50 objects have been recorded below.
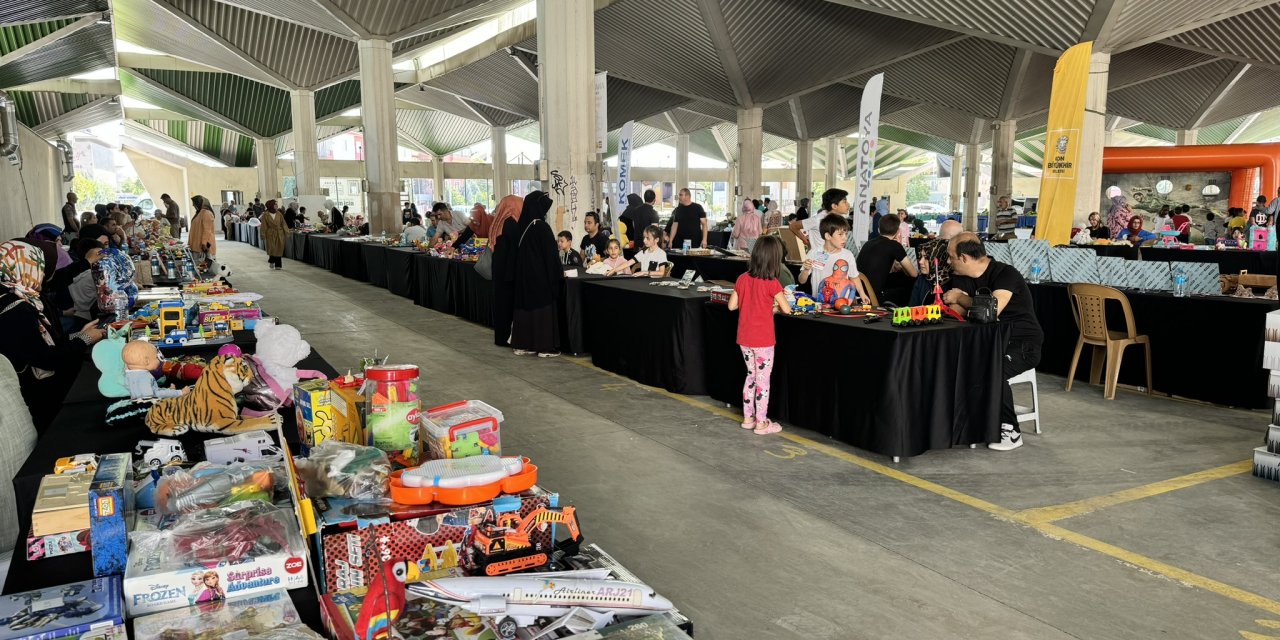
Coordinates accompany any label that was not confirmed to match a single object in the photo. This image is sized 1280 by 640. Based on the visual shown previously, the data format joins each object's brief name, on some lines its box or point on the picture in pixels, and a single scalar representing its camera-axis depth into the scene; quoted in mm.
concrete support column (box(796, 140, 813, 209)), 28844
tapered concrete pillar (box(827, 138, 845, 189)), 33219
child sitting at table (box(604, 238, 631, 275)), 7660
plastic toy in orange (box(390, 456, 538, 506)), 2100
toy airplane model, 1785
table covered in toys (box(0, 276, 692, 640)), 1741
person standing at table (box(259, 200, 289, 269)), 17203
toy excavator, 2020
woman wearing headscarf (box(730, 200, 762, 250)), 12164
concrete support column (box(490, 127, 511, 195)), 34441
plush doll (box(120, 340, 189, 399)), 3170
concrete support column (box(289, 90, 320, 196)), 24047
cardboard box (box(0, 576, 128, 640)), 1602
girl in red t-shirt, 4832
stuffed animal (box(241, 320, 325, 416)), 3035
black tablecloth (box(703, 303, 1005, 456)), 4324
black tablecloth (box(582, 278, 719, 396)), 5965
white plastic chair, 4957
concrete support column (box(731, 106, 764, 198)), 22562
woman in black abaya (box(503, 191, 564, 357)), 7262
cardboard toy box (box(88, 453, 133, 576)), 1918
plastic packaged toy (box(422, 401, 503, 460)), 2377
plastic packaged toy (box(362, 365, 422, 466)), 2531
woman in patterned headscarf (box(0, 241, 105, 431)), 3688
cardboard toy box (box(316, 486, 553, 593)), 2010
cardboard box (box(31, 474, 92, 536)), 1964
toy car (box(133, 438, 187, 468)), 2459
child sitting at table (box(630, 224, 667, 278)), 7763
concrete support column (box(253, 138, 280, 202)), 30634
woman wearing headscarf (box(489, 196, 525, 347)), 7496
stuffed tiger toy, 2838
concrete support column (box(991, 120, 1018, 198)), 22547
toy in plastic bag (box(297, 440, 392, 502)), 2195
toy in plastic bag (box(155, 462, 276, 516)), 2111
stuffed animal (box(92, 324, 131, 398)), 3199
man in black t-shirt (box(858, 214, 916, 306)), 6559
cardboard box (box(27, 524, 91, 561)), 1968
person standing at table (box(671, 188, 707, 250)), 11977
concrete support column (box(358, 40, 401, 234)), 18234
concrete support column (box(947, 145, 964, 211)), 37094
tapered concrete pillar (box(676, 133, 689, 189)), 36750
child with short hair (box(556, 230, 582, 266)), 8328
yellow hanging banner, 9501
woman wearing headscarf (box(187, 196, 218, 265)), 10609
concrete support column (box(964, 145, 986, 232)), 28094
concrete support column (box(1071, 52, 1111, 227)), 11406
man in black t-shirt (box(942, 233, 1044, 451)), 4734
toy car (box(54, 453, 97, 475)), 2180
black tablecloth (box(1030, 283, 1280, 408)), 5676
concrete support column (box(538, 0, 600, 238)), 10250
